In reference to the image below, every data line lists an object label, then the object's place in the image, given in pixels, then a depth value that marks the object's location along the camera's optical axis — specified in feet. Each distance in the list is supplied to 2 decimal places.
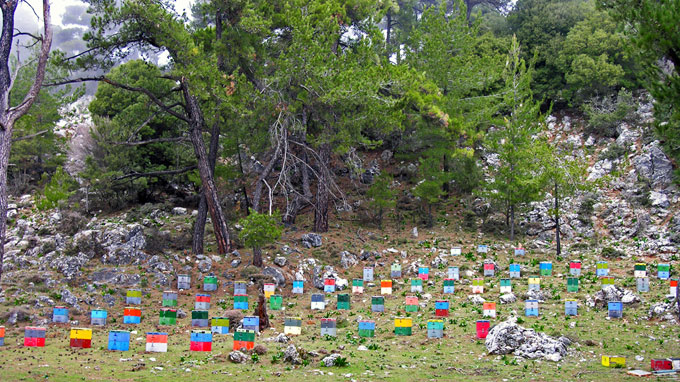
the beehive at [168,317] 61.11
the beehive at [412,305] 66.69
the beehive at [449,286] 74.43
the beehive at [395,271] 83.51
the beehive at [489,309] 61.46
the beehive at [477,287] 73.46
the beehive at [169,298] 69.51
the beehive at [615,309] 59.72
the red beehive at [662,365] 42.91
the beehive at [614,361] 44.71
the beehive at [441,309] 63.69
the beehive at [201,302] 67.87
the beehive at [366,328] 57.06
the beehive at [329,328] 57.11
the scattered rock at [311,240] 92.46
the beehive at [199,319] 61.52
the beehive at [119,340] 51.01
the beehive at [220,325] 58.03
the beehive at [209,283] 76.54
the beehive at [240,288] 72.17
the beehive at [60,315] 61.82
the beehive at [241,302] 68.54
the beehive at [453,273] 78.89
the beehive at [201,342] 50.44
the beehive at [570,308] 61.41
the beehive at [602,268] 77.51
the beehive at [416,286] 75.31
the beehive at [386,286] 76.43
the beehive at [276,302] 70.08
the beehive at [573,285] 71.05
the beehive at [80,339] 51.78
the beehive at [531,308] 61.82
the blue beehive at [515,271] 80.28
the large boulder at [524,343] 47.47
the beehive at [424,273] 80.33
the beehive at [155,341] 50.47
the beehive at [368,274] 81.87
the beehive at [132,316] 63.05
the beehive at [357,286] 76.84
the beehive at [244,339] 50.03
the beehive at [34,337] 53.01
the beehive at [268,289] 73.97
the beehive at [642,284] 69.15
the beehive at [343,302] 68.90
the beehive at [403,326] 57.62
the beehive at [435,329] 55.31
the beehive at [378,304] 67.41
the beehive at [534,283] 71.84
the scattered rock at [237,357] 46.92
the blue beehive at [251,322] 56.24
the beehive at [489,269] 81.71
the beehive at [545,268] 79.94
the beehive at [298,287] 77.42
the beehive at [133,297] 69.97
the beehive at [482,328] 54.13
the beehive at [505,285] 71.36
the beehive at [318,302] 70.28
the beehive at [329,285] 78.95
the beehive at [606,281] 68.80
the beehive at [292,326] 57.72
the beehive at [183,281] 77.77
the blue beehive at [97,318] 62.03
